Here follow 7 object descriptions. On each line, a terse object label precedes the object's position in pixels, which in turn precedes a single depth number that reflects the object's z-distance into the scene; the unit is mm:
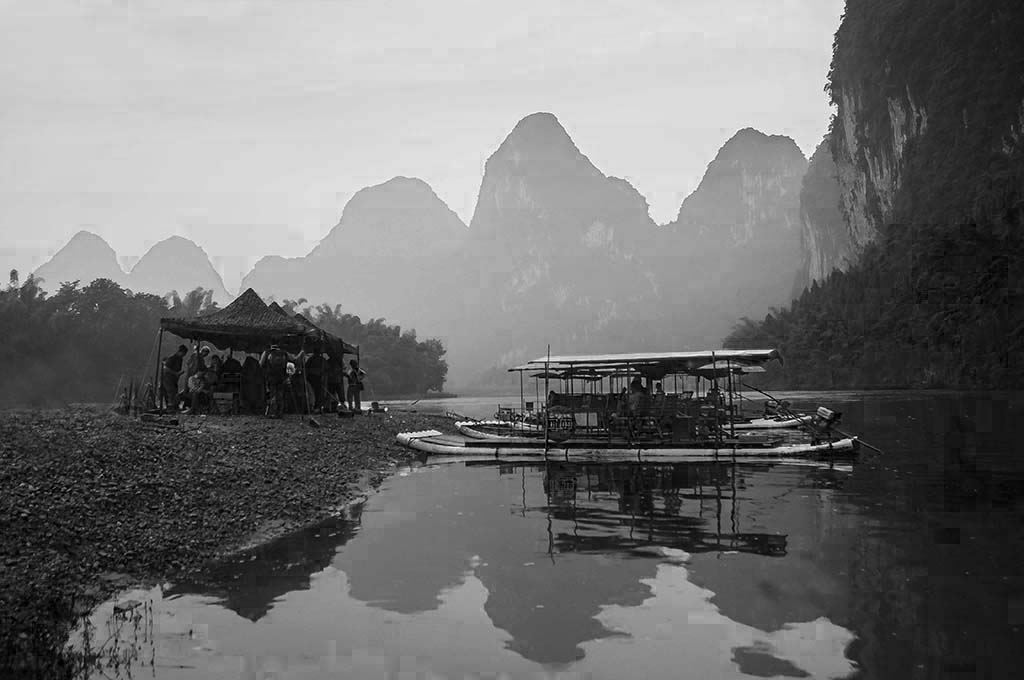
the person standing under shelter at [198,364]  23797
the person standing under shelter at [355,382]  29469
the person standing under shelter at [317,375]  26786
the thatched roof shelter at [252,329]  23875
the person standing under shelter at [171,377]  23641
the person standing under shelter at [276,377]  23656
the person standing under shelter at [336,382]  28531
